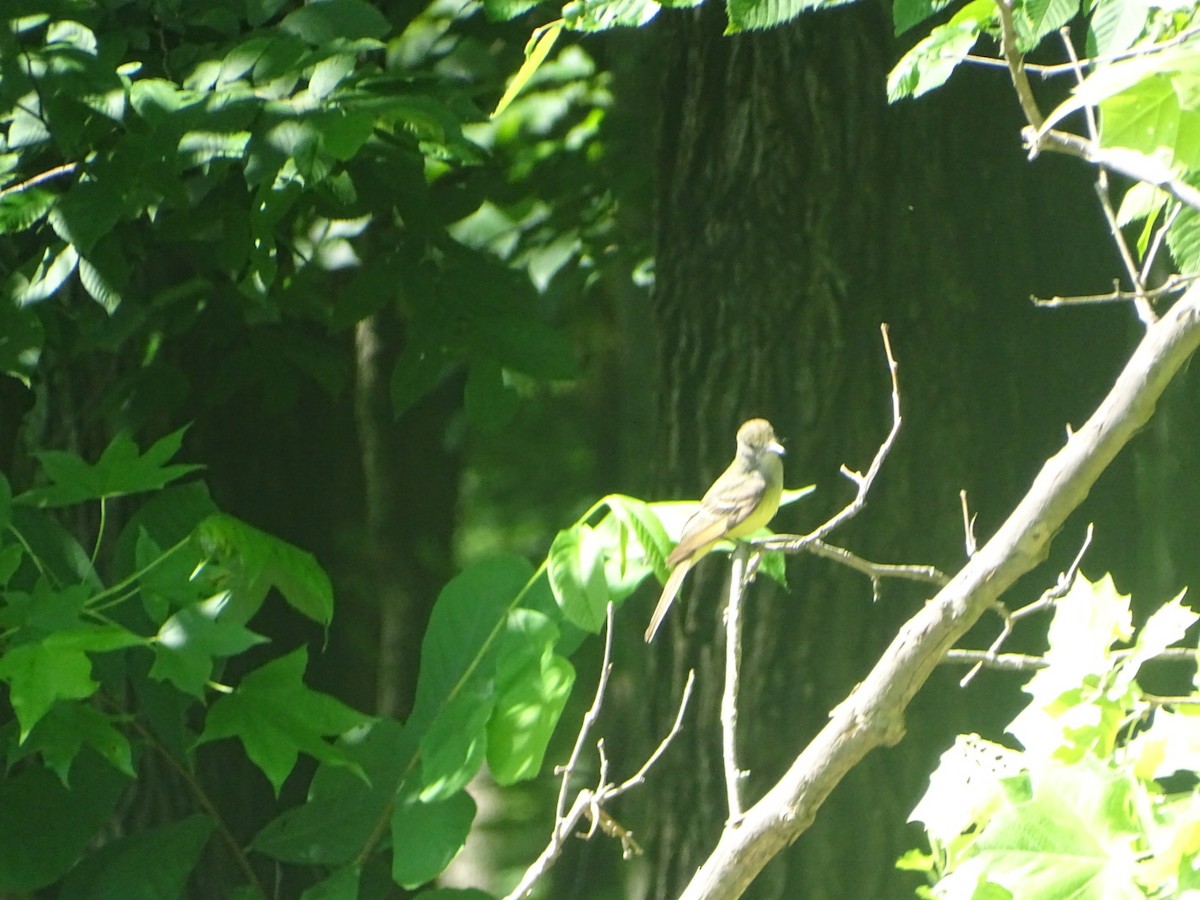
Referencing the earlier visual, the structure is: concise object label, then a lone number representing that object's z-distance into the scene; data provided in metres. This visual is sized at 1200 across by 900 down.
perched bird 14.94
